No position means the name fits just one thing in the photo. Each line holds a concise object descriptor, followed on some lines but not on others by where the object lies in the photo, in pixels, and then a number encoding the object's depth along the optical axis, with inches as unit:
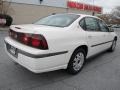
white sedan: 68.8
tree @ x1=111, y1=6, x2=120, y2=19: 1459.7
